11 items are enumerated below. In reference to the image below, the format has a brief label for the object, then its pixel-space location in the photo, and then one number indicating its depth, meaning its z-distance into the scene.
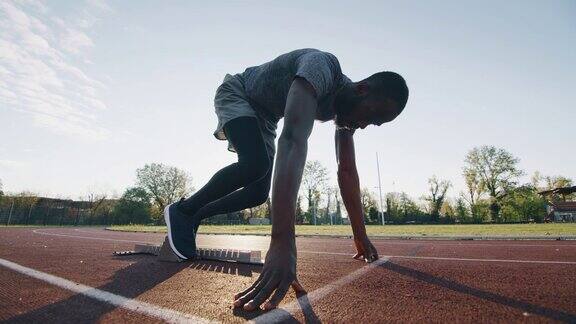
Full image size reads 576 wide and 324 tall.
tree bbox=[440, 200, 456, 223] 60.74
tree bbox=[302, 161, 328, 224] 65.25
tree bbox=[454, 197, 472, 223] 61.27
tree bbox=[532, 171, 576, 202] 73.38
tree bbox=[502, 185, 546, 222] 55.84
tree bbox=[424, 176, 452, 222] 65.09
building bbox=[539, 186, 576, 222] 77.88
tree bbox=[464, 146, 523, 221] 55.34
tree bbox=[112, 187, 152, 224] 59.16
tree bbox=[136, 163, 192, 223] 69.25
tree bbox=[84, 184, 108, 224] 57.78
